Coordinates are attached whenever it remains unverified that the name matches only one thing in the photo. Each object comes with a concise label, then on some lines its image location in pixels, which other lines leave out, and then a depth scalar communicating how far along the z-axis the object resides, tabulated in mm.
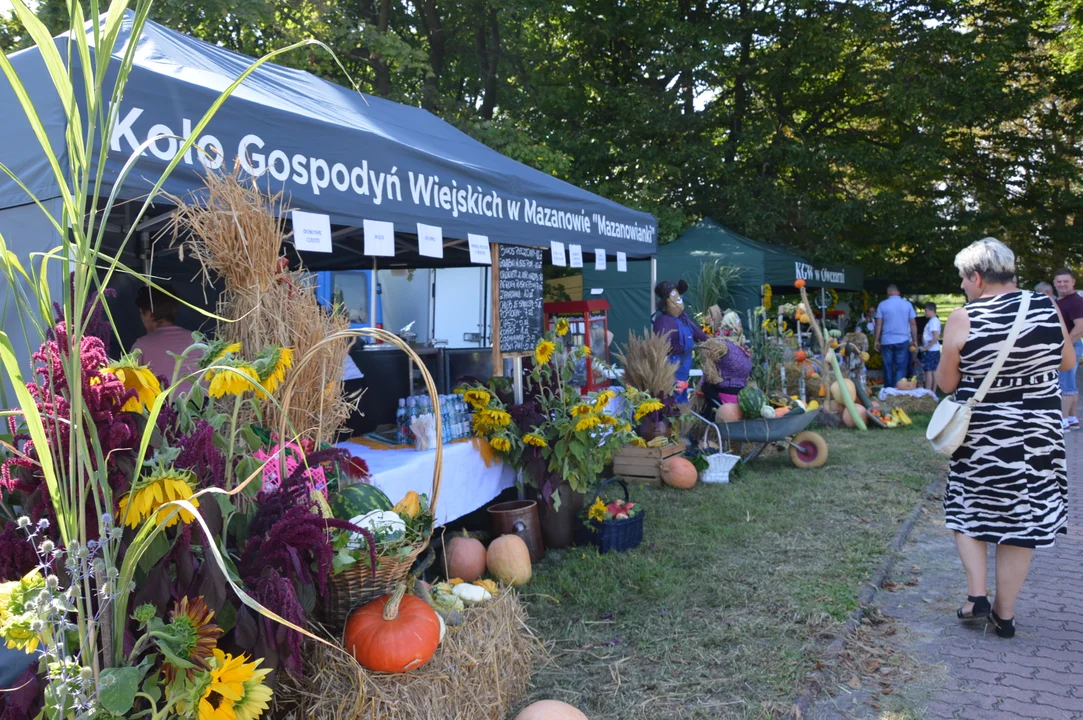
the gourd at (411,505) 2840
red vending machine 6801
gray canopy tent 2561
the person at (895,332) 11898
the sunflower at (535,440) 4422
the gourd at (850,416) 9530
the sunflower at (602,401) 4566
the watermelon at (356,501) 2664
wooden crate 6188
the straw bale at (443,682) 2232
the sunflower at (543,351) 4613
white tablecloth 3453
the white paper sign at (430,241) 3861
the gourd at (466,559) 4047
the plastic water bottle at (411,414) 3947
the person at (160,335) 3535
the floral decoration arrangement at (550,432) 4371
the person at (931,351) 11977
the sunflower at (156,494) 1428
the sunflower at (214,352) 2086
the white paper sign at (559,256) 5340
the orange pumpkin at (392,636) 2268
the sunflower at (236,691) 1443
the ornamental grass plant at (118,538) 1233
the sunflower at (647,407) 5308
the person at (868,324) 16562
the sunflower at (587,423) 4406
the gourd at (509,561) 4105
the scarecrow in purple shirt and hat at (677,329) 6738
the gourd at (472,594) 2957
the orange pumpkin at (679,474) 6352
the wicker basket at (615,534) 4656
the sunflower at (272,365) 1990
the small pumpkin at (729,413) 6980
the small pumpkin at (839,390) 9609
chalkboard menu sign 4961
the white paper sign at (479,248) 4395
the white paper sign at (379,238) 3533
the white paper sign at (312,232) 3146
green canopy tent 12070
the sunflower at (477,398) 4363
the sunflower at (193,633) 1496
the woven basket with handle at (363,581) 2326
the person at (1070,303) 7004
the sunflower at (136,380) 1505
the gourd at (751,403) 6816
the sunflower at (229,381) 1743
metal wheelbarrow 6691
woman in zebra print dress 3350
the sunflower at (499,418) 4297
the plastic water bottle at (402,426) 4004
